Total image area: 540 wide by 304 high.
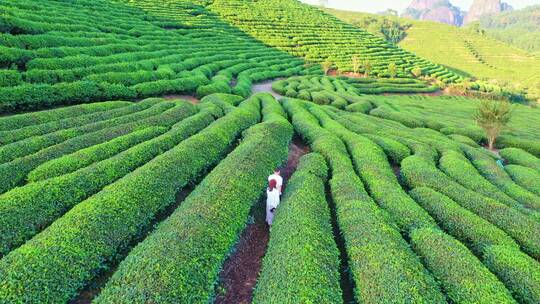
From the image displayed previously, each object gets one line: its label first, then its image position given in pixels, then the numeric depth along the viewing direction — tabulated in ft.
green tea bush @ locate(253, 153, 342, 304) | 25.43
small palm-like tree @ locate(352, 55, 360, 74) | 236.84
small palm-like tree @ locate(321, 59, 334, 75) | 227.16
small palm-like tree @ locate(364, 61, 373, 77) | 232.28
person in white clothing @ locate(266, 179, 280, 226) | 39.04
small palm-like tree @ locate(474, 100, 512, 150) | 81.71
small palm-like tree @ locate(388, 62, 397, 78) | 243.07
